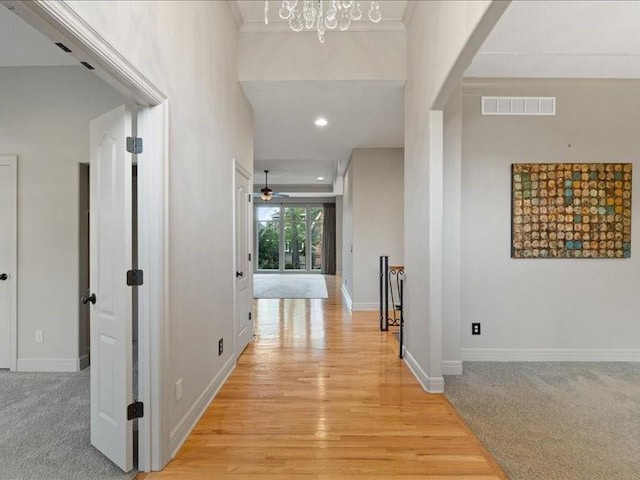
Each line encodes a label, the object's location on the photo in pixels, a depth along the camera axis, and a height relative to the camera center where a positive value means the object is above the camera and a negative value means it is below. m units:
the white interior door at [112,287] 1.91 -0.26
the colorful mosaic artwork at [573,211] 3.71 +0.32
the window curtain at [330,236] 12.41 +0.16
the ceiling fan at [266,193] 9.07 +1.26
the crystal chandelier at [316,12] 2.38 +1.60
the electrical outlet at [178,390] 2.18 -0.95
